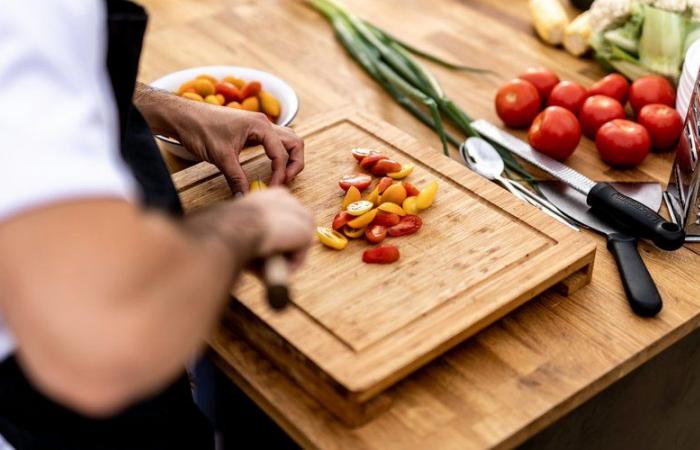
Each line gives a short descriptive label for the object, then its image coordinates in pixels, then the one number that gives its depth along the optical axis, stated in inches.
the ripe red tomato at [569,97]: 66.1
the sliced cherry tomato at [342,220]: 50.0
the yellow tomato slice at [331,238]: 48.7
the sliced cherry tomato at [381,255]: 47.6
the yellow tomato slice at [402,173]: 54.4
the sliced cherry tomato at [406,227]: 49.6
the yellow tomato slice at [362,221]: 49.5
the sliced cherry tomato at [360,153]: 56.1
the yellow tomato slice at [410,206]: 51.5
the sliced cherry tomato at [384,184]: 52.8
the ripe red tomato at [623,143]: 60.4
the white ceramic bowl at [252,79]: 63.1
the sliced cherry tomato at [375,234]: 48.9
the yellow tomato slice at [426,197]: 51.6
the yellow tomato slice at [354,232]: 49.6
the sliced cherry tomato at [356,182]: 53.2
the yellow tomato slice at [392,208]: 50.4
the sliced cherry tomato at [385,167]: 54.6
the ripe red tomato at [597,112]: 63.8
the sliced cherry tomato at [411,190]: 52.5
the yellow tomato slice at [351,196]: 52.2
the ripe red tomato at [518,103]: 65.6
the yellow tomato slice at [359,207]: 50.3
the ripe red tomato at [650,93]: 65.5
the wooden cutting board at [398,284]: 42.2
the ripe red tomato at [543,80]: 67.8
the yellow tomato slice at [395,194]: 51.7
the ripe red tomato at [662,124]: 62.7
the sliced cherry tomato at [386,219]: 49.9
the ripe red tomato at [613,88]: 66.7
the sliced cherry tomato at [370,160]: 55.2
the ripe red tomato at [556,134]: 60.8
